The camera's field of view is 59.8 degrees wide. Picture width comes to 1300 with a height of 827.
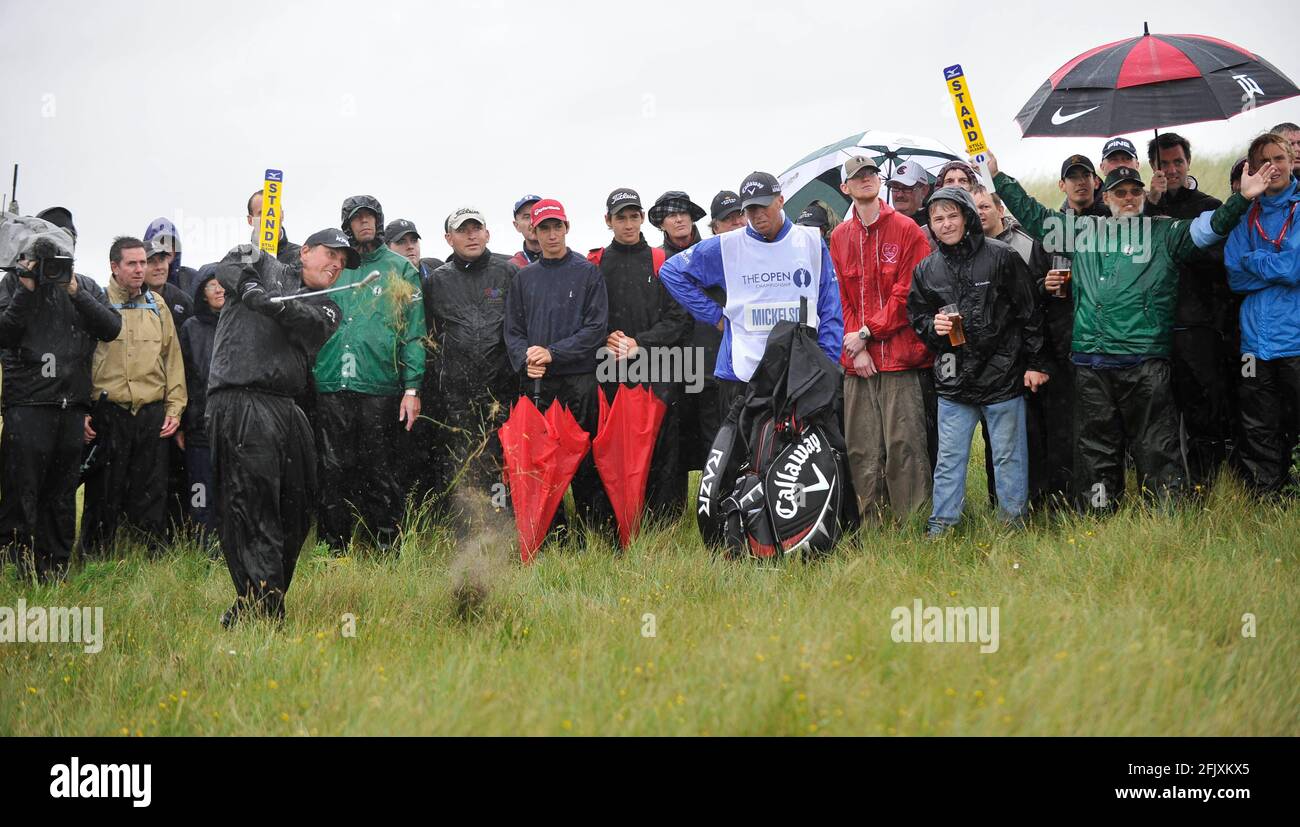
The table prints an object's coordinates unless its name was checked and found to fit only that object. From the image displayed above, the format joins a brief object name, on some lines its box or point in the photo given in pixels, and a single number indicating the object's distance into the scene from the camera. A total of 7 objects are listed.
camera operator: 7.62
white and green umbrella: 10.76
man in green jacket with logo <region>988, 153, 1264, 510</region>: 6.95
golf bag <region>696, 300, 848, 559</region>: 6.71
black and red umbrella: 6.88
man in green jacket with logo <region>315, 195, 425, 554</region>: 8.27
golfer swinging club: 6.21
